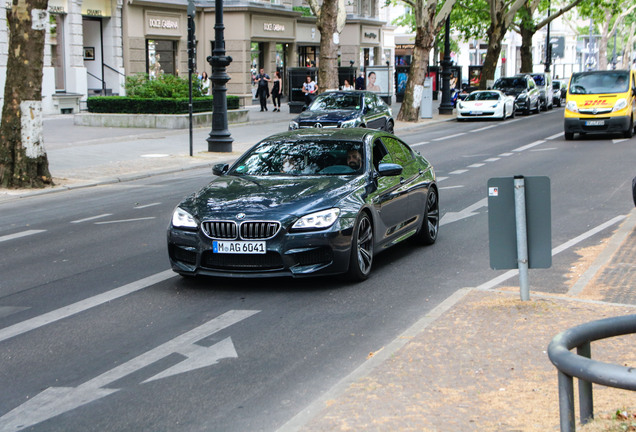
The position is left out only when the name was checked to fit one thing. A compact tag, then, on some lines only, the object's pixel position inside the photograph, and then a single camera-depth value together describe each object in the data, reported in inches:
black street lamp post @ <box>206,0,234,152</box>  948.6
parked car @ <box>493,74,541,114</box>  1721.2
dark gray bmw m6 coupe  332.8
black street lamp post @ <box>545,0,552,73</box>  2608.3
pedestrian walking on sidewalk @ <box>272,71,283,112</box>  1711.4
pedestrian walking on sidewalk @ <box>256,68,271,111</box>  1716.3
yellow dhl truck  1070.4
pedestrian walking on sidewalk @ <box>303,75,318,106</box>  1652.3
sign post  280.8
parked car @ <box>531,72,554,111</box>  1893.5
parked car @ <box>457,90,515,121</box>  1550.2
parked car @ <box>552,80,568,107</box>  2112.1
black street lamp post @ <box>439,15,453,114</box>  1673.2
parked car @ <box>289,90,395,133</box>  1024.2
